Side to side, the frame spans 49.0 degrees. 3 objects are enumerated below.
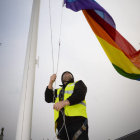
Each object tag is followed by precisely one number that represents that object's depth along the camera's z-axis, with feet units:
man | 7.42
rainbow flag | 11.35
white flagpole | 6.25
